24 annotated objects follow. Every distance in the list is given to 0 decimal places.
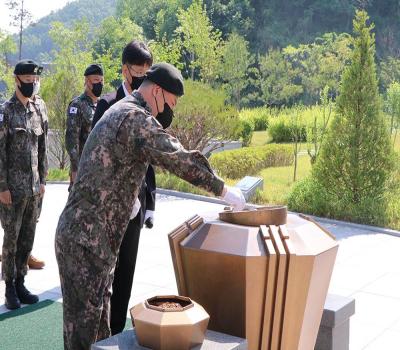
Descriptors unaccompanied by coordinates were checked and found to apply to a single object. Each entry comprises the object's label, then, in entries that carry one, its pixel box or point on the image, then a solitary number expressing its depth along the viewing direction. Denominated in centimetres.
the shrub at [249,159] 1420
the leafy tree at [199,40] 2923
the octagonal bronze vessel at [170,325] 265
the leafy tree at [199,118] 1313
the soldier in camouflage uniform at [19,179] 516
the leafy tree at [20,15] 5312
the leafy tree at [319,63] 3700
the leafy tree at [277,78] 4012
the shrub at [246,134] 2344
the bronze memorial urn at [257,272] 295
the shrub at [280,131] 2397
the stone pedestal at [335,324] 382
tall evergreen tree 934
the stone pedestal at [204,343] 278
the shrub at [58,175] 1346
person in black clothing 382
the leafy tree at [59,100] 1515
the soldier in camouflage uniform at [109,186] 295
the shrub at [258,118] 2905
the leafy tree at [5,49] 4170
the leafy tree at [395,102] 1724
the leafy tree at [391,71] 3586
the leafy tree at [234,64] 3872
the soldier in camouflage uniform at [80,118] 621
